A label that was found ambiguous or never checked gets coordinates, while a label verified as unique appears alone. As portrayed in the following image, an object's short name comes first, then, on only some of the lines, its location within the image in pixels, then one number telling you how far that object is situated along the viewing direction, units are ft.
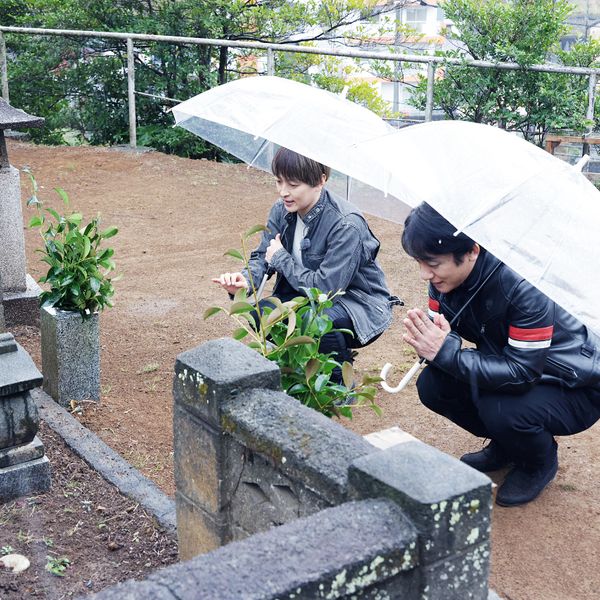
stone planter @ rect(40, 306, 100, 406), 13.65
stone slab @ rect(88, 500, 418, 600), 5.04
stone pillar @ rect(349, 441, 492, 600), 5.74
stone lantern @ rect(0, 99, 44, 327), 17.01
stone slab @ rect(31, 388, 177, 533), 10.71
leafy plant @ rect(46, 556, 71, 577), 9.39
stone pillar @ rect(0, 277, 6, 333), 13.53
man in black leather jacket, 10.25
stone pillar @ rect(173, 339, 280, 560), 7.93
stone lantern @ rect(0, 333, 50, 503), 10.75
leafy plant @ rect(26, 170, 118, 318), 13.46
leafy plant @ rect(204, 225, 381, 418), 9.36
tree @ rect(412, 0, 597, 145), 27.66
